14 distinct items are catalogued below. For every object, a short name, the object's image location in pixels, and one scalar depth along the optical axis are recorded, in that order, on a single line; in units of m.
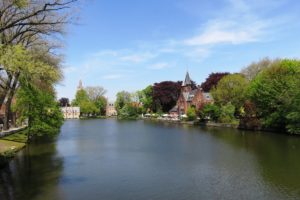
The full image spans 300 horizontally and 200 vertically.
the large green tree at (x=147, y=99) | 87.77
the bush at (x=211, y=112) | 47.77
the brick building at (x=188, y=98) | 62.58
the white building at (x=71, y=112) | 103.08
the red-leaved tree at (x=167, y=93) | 79.07
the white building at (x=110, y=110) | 110.94
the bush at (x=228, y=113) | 44.80
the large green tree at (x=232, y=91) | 46.45
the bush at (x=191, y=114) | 57.30
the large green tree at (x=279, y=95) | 32.12
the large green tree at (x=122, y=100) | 100.35
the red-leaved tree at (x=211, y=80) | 62.50
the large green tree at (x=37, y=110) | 25.52
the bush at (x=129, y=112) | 91.00
